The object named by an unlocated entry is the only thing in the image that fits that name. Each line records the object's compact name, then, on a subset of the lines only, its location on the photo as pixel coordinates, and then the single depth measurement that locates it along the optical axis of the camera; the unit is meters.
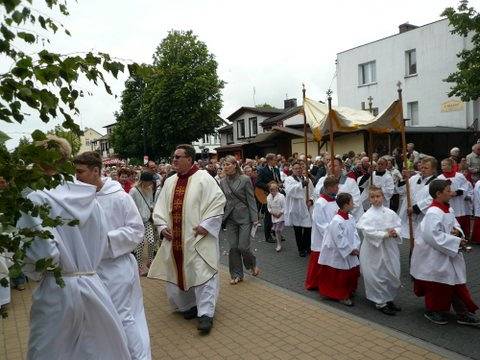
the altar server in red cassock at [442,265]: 5.16
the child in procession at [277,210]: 10.09
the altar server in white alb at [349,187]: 8.37
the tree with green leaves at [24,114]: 1.54
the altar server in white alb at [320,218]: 6.78
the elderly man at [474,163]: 10.84
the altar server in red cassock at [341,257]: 6.10
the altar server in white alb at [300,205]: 9.23
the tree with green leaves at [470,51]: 19.17
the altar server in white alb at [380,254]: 5.71
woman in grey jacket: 7.25
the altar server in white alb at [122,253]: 3.61
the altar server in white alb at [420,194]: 6.93
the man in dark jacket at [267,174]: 11.23
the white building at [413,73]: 25.62
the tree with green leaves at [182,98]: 37.84
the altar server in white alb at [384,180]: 10.23
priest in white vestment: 5.42
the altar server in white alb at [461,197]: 9.26
